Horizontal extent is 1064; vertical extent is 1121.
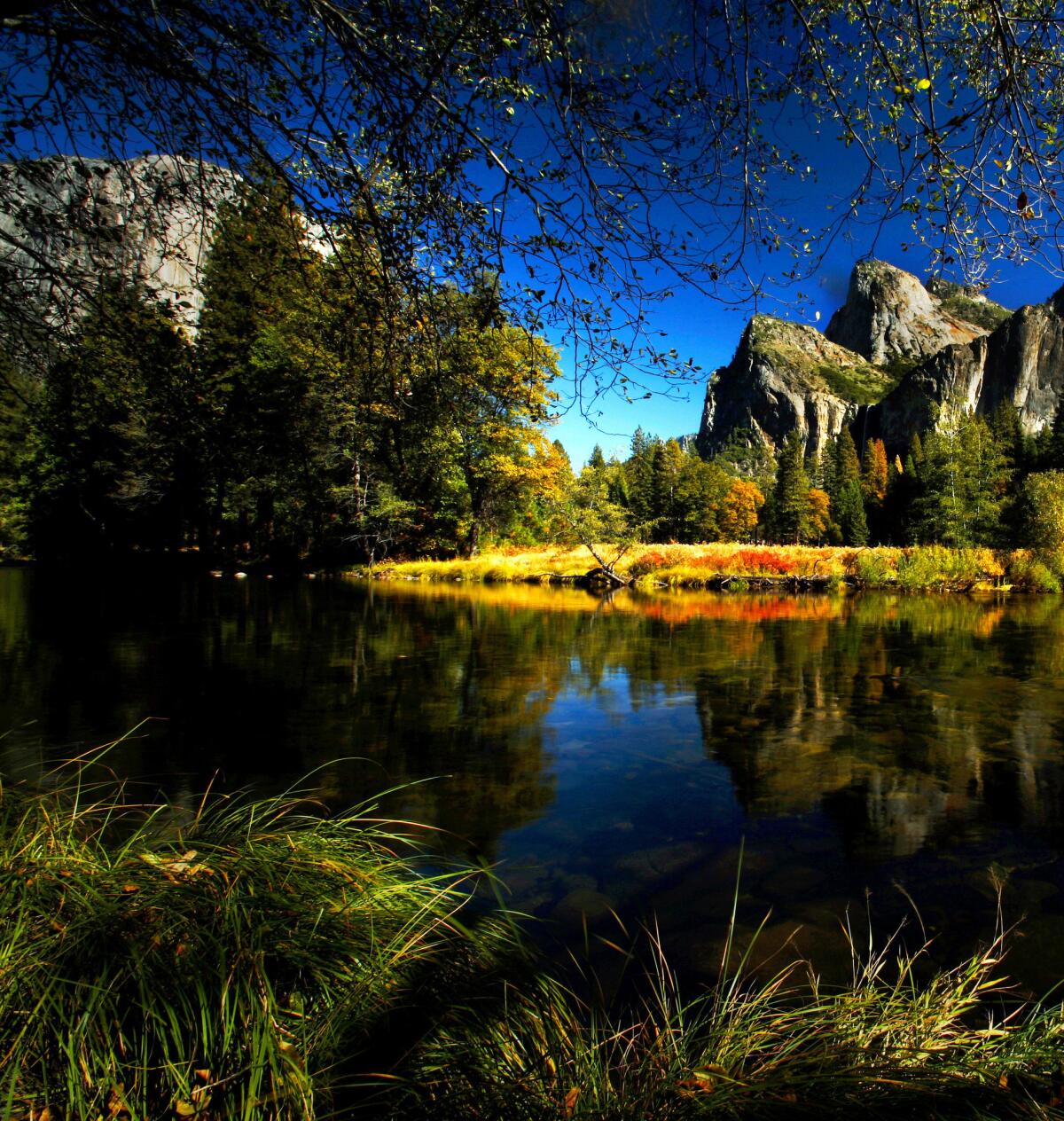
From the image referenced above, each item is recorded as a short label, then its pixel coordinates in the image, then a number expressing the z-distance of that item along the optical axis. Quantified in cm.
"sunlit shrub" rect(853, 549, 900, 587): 2469
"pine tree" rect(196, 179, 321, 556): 2786
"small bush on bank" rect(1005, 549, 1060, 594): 2381
